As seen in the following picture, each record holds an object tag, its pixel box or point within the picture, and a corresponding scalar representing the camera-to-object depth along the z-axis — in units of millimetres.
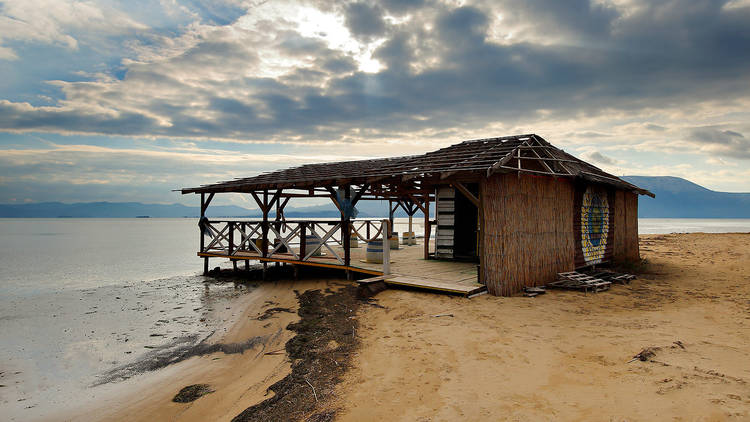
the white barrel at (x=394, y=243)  16445
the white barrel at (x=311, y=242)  13061
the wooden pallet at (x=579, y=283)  8594
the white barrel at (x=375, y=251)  11820
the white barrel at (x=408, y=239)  19331
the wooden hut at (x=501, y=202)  8180
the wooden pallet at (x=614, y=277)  9875
